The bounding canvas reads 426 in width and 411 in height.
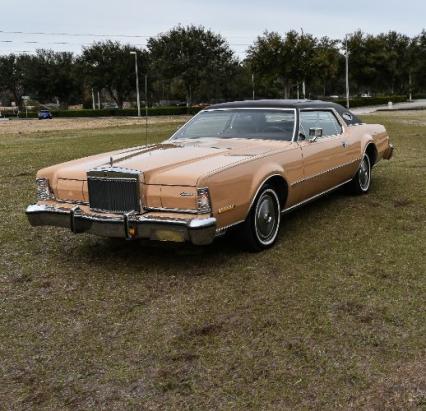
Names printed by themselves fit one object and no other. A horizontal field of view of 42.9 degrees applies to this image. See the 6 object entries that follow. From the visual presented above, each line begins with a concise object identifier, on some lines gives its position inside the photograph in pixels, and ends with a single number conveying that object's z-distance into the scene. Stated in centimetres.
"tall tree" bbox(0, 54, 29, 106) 8431
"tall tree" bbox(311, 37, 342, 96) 4452
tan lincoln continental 435
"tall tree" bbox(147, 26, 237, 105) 5550
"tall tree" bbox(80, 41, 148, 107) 6575
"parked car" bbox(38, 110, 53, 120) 6350
